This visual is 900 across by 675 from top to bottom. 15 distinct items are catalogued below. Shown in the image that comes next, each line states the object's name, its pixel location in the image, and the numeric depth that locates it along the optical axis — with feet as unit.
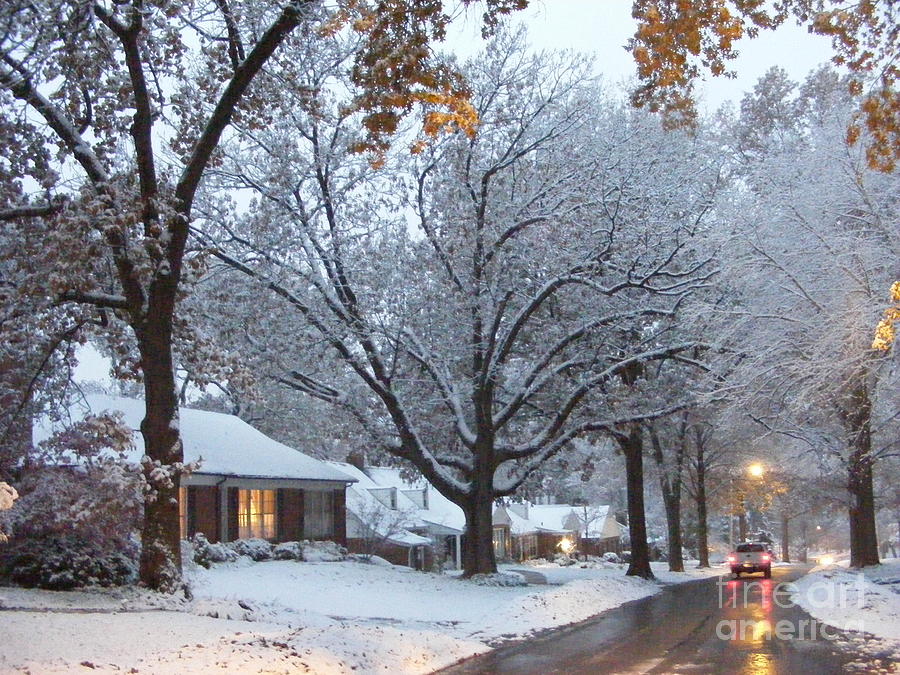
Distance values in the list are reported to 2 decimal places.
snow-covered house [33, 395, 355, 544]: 99.86
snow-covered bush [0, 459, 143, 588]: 51.52
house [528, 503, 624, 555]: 246.68
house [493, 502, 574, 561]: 207.51
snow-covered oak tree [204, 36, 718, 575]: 81.05
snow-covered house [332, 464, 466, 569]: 174.73
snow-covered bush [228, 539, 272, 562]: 93.50
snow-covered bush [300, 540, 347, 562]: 98.32
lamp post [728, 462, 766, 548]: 120.24
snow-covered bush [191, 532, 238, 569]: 82.65
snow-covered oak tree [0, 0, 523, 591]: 45.29
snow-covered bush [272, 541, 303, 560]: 95.61
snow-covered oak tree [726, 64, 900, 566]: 54.49
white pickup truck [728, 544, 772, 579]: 122.62
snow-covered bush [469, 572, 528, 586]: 86.94
